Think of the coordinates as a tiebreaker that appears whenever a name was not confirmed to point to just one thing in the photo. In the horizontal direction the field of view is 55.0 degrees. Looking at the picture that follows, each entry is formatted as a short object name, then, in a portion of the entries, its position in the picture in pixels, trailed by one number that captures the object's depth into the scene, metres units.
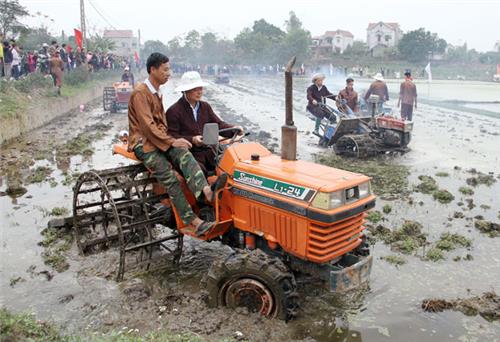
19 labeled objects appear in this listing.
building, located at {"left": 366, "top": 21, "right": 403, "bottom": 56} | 105.12
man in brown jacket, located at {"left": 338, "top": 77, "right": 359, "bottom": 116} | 12.24
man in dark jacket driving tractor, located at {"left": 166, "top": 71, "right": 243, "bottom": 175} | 5.27
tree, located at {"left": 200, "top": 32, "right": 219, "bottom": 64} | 81.88
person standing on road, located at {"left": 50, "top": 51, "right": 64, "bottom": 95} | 19.82
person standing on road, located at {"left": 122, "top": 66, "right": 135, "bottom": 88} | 23.91
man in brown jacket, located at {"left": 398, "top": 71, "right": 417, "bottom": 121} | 14.44
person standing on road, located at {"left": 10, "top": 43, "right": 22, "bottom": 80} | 18.25
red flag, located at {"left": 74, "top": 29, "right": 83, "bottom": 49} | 25.73
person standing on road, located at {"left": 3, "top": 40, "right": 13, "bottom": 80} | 17.75
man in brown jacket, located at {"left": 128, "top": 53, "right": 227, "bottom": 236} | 4.92
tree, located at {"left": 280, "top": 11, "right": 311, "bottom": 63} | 66.88
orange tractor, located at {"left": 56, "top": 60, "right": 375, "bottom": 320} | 4.29
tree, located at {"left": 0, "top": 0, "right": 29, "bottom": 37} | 31.33
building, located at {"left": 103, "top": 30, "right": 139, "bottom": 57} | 109.75
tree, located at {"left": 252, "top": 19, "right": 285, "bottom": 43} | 79.39
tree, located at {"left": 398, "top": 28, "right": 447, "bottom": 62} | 68.31
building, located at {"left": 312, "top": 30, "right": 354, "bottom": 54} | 107.88
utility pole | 29.73
